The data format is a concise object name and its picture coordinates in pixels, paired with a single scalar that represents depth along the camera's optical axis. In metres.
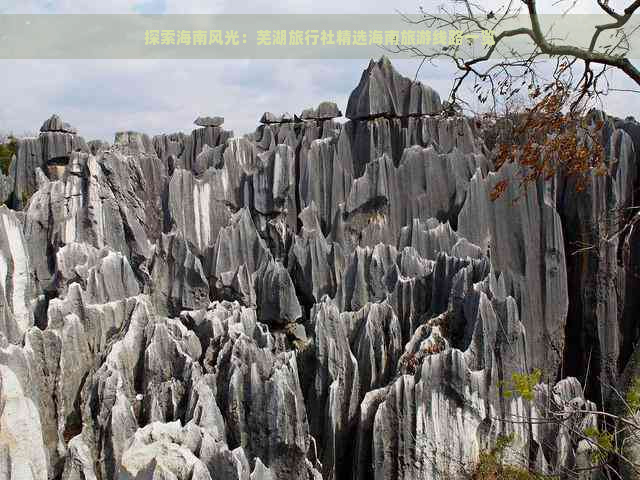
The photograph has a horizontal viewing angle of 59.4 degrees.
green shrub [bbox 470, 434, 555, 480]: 7.59
